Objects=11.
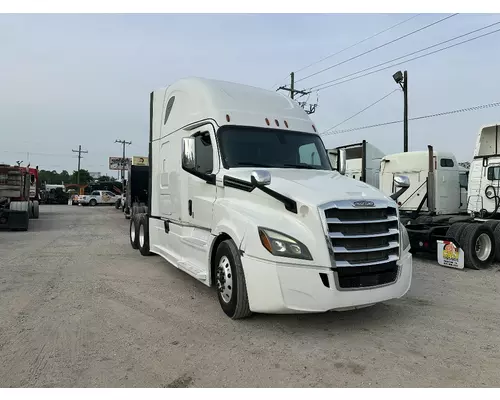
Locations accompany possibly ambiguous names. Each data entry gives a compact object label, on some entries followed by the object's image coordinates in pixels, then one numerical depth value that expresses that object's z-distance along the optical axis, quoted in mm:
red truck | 15391
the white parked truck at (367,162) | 13834
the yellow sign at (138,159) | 45081
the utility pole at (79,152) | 91138
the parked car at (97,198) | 43062
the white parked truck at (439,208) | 8633
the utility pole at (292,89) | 30203
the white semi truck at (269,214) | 4234
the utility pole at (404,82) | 19322
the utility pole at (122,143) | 82062
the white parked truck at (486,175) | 9281
